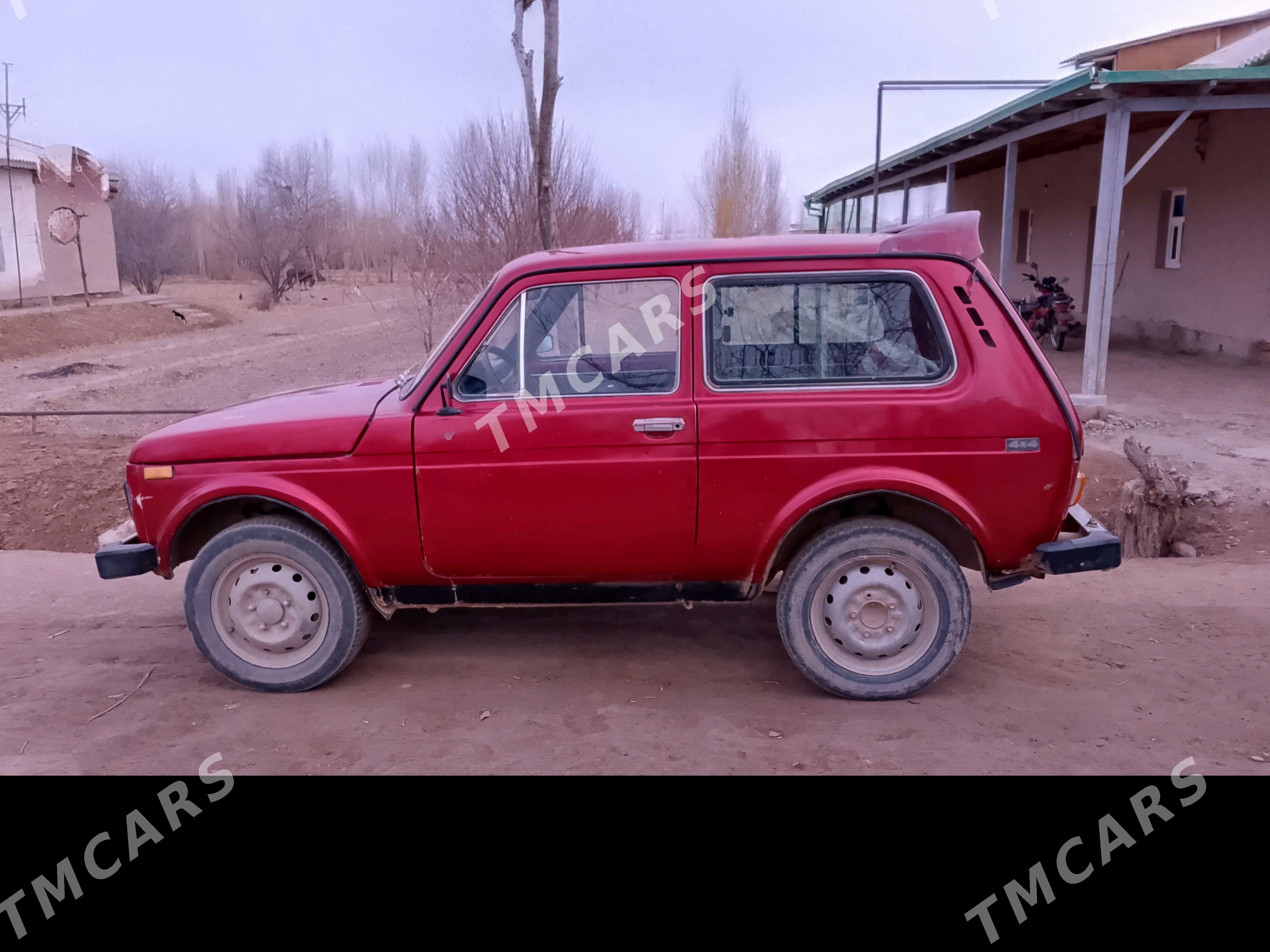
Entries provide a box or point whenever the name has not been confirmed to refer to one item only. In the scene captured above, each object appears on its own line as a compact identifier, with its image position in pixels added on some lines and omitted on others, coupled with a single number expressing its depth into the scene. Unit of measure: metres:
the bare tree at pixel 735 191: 35.22
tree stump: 8.09
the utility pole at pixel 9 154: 26.55
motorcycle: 16.94
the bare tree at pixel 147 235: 39.56
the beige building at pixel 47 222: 26.61
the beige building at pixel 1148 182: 11.01
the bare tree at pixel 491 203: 15.09
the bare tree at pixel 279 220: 36.66
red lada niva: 4.11
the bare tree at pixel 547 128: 10.97
